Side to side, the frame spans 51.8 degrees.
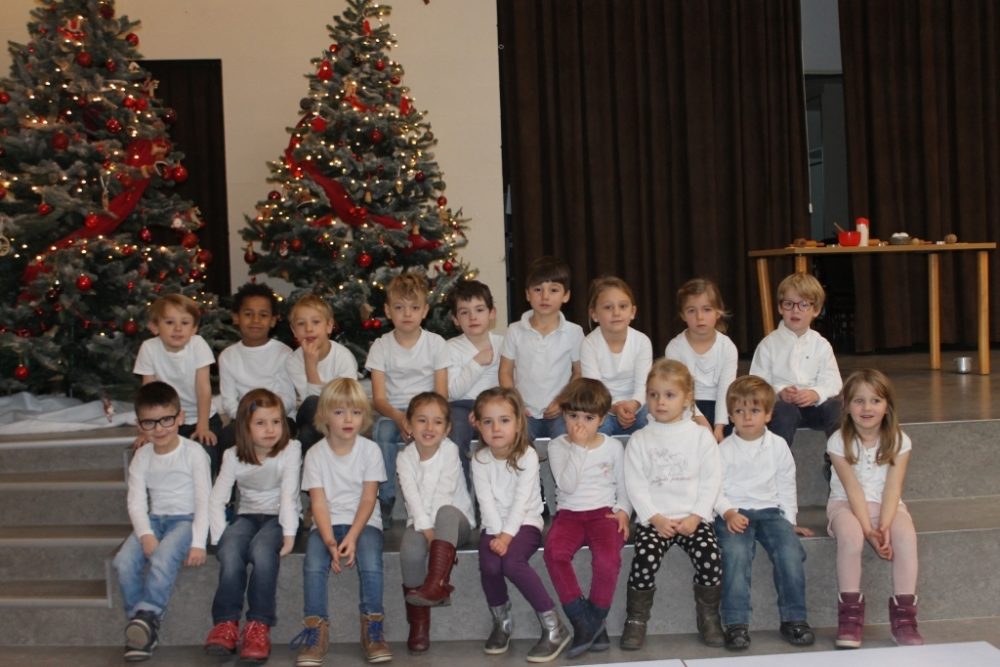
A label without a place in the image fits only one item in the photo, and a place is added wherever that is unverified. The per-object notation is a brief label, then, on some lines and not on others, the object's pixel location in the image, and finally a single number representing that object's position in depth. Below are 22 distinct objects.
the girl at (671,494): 3.52
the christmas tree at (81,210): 5.36
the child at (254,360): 4.37
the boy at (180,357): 4.27
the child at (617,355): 4.18
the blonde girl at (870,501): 3.46
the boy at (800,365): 4.10
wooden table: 6.00
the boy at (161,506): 3.65
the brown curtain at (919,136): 7.80
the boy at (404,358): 4.25
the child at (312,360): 4.22
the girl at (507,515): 3.50
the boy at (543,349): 4.31
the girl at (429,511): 3.53
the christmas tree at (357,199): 5.70
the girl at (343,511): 3.54
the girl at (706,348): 4.21
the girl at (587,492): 3.53
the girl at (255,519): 3.53
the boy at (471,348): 4.36
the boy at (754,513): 3.50
